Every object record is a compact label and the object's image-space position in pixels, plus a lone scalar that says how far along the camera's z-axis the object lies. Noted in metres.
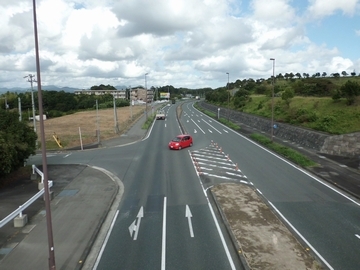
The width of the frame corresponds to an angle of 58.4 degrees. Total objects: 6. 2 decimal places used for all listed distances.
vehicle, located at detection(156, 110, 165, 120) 67.25
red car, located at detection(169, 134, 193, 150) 32.05
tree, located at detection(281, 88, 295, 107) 47.56
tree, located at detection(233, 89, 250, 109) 72.12
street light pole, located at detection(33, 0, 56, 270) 9.73
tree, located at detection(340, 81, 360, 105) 37.12
